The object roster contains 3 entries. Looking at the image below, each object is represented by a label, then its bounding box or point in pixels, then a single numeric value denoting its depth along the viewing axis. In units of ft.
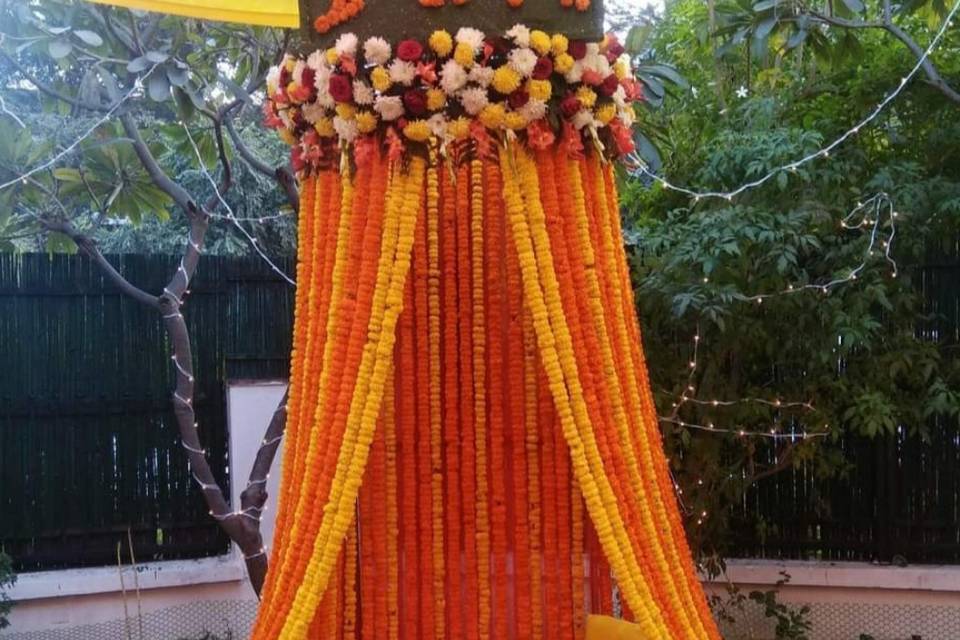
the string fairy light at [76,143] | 10.96
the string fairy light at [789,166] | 11.22
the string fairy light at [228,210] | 12.58
